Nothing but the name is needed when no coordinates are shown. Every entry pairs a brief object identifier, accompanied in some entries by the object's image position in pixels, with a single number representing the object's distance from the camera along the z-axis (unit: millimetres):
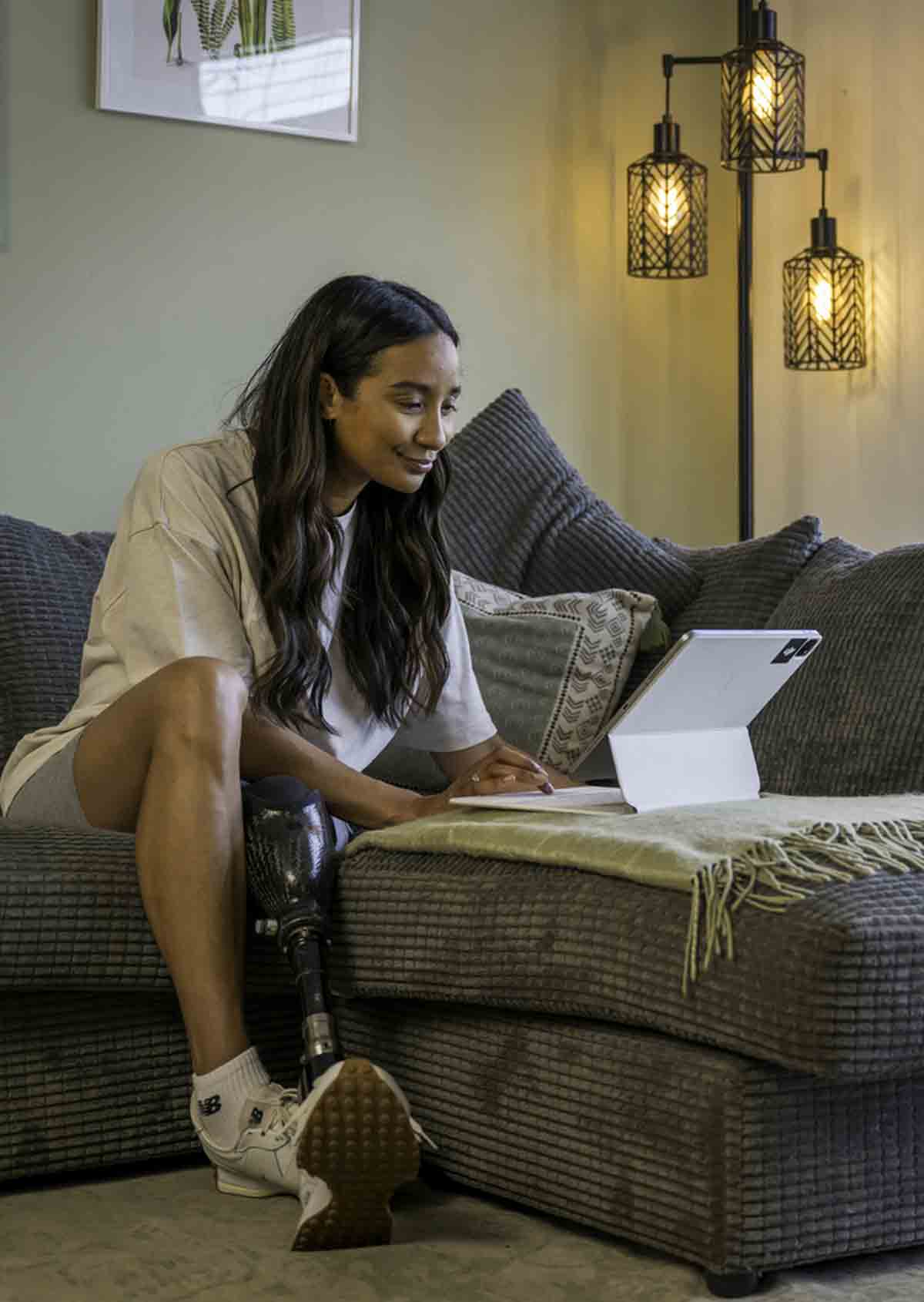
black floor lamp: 3473
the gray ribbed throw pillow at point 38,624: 2299
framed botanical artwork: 3271
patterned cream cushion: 2463
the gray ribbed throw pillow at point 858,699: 2113
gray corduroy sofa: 1475
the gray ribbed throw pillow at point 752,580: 2533
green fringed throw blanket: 1509
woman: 1779
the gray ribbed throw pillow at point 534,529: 2682
